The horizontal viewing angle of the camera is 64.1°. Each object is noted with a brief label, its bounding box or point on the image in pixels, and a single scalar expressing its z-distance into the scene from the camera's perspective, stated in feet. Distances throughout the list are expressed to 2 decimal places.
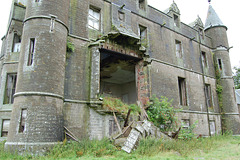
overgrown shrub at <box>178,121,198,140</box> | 38.13
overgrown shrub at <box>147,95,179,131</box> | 39.63
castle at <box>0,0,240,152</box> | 27.22
